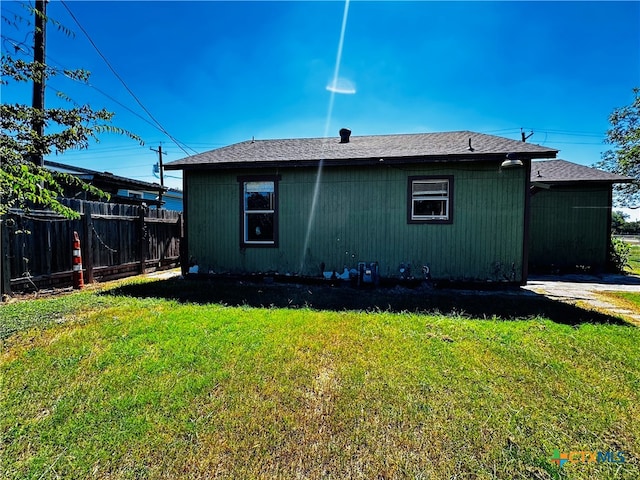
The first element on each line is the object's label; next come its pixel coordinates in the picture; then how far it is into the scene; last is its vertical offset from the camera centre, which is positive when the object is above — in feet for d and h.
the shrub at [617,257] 30.42 -2.36
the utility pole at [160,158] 72.75 +19.44
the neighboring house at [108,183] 31.94 +6.06
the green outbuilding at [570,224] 30.42 +1.16
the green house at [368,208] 20.31 +1.94
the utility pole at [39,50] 19.29 +12.29
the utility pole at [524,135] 47.34 +16.54
